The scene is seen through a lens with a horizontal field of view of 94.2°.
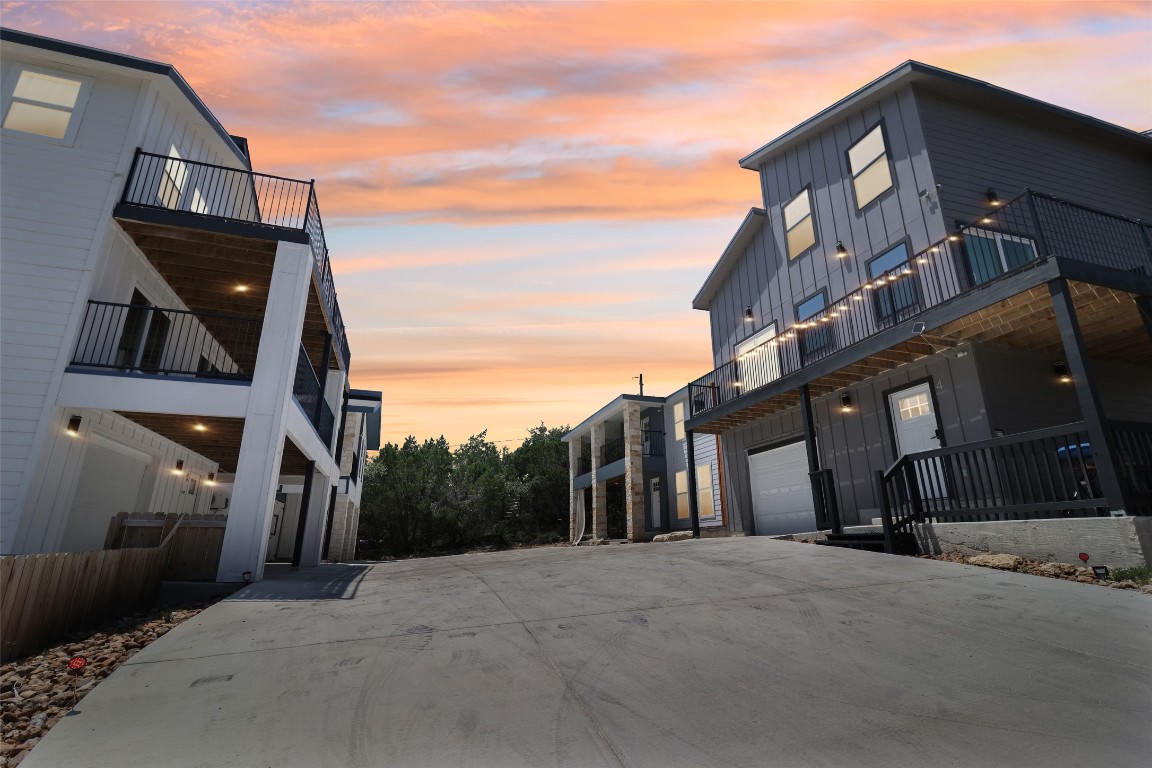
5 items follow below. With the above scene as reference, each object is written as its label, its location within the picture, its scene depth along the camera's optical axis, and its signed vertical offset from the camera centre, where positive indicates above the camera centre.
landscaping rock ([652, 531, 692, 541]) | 17.14 -0.39
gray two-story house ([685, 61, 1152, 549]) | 8.30 +3.66
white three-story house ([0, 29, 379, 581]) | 8.77 +4.01
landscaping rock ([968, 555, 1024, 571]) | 7.18 -0.50
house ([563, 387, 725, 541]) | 19.84 +2.32
